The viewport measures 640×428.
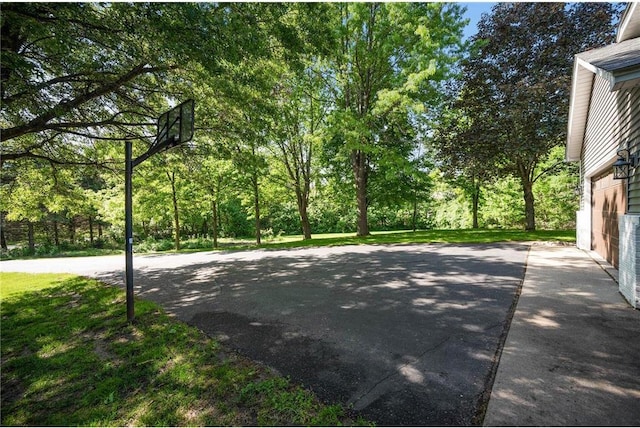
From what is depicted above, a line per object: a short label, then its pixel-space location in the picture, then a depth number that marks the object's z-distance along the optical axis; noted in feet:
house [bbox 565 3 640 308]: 13.74
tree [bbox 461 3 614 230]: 38.52
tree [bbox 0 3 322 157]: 13.79
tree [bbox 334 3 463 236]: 40.68
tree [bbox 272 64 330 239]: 48.16
